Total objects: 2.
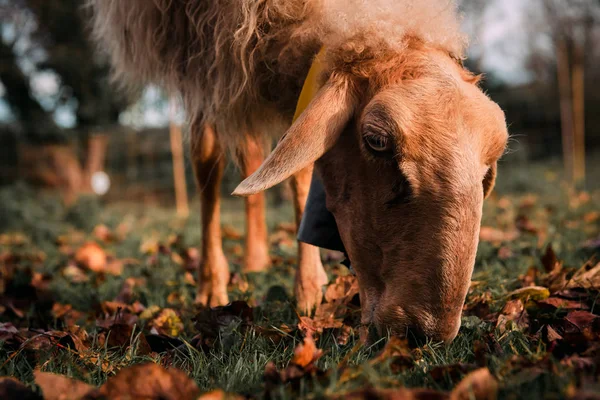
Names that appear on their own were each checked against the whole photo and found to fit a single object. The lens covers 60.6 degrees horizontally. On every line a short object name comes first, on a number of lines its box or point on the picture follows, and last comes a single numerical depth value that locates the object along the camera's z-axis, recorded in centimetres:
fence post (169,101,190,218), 939
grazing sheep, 163
